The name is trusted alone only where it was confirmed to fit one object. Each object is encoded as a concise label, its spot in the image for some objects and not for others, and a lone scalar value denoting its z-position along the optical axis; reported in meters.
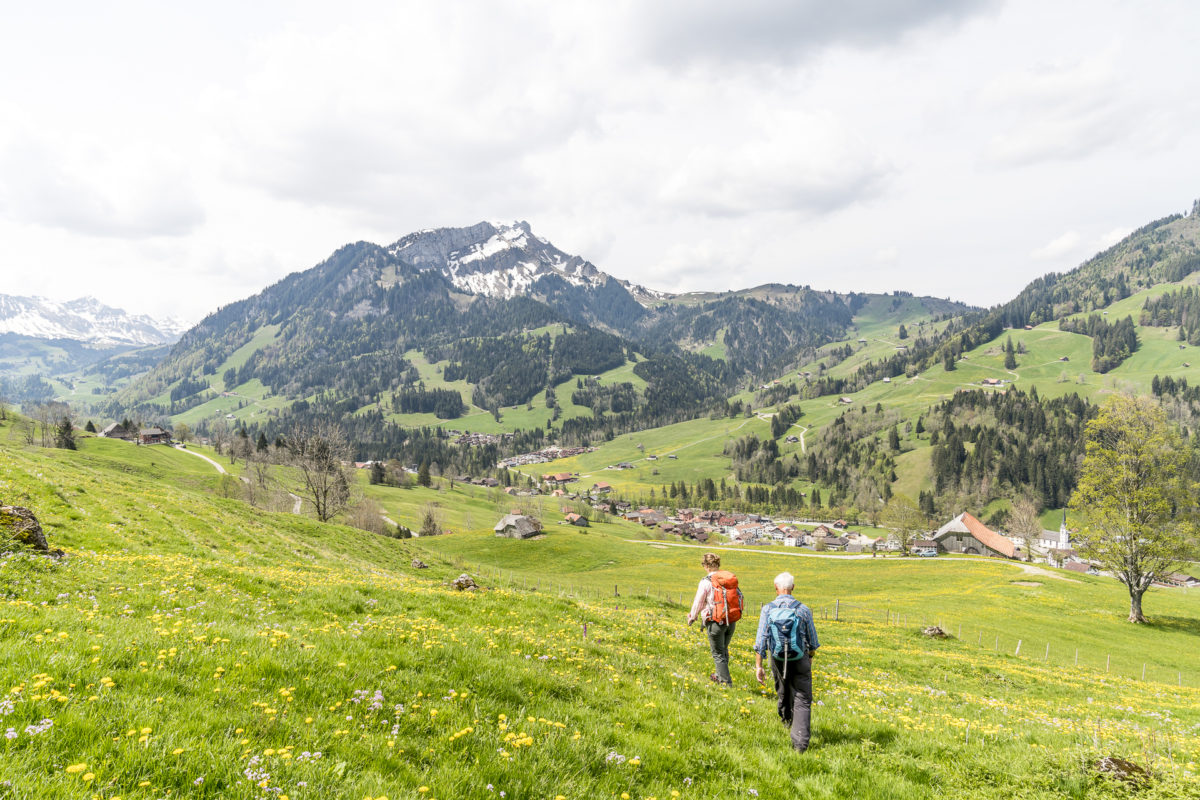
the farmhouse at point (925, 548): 181.84
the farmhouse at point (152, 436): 183.82
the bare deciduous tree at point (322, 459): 65.12
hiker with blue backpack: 11.37
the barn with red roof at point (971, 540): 158.50
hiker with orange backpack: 15.20
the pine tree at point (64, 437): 129.12
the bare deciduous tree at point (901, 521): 130.75
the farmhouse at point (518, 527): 119.81
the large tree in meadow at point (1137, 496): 48.00
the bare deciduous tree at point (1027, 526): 145.25
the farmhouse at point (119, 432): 188.88
